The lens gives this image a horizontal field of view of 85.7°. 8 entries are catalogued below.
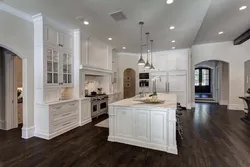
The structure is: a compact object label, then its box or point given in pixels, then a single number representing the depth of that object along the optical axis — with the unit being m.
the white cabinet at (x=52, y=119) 3.49
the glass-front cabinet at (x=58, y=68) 3.78
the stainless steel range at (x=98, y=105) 5.20
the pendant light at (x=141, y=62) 3.96
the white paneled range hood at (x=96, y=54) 4.89
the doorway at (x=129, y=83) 8.48
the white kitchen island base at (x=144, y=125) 2.79
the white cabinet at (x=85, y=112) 4.60
